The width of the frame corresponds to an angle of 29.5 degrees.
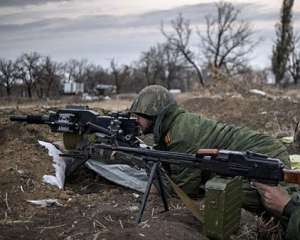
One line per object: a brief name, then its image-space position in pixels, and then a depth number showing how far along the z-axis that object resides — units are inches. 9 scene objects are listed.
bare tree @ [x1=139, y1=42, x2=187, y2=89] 2209.6
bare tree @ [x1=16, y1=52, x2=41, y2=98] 1321.5
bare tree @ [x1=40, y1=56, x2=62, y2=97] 1439.5
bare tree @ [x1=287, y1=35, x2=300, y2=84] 2379.4
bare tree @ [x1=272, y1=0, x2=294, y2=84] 2112.5
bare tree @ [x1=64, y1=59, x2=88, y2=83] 1763.0
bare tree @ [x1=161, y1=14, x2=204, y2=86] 2456.9
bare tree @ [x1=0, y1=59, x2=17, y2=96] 1191.1
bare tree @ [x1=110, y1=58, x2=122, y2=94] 2036.0
